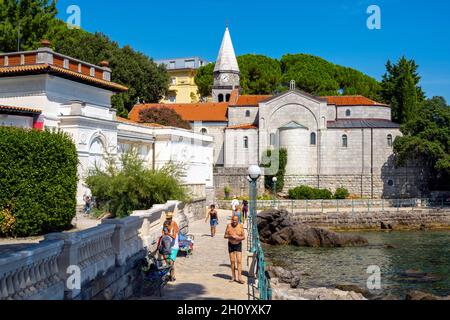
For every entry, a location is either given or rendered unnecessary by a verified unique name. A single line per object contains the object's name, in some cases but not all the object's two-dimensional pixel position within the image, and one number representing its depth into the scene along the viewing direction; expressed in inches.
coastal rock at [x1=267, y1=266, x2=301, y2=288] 721.1
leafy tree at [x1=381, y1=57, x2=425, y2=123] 2586.1
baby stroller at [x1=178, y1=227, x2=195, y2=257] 633.0
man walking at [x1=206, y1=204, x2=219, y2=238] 866.1
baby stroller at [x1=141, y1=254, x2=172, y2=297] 429.7
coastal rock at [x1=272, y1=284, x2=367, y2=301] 589.2
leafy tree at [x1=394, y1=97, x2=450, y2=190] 1924.2
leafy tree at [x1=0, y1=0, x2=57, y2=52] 1578.5
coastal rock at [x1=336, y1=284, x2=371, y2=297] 722.2
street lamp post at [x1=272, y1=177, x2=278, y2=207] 1985.2
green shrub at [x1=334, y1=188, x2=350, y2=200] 2125.2
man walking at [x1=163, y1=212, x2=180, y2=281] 491.8
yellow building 3969.0
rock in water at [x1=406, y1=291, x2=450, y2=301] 624.0
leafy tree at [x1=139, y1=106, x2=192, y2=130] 2145.7
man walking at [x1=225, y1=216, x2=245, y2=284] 493.0
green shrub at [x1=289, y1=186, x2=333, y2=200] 2068.2
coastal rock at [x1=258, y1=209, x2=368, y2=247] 1275.8
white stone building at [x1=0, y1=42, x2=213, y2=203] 1010.1
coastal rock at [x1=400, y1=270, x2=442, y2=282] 868.0
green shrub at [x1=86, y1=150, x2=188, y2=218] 803.4
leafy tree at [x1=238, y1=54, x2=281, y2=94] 3127.5
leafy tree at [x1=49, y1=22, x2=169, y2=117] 2175.2
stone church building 2215.8
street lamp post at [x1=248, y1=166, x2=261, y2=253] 582.2
